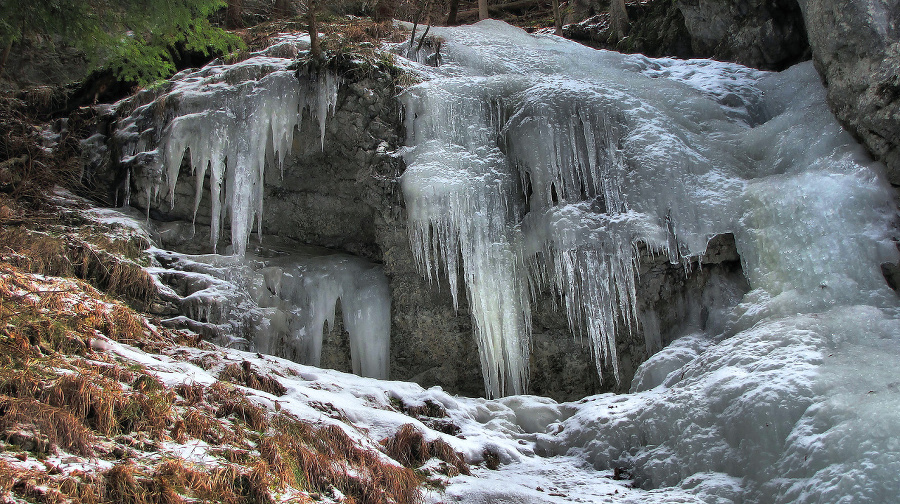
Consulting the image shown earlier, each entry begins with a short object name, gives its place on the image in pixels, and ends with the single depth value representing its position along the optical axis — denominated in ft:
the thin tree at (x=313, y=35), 26.37
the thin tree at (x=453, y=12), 42.57
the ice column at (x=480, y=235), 25.67
